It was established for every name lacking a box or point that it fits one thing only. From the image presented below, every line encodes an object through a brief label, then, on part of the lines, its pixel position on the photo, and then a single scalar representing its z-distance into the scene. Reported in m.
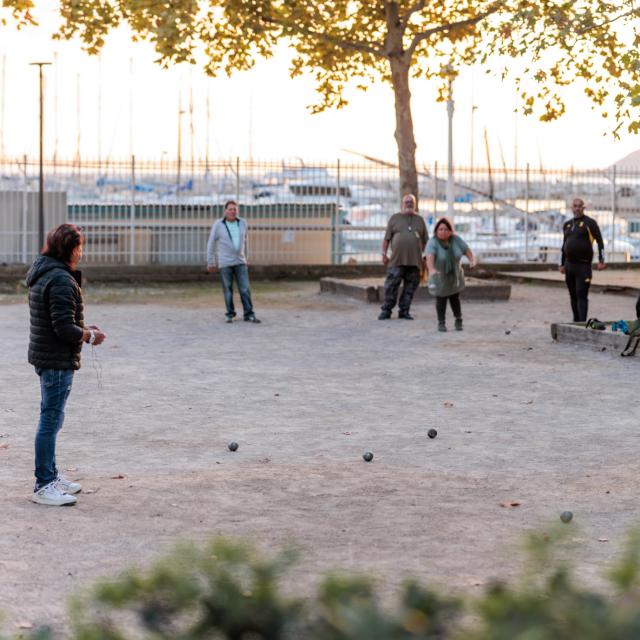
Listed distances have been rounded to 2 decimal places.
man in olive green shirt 19.89
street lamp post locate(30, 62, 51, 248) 27.71
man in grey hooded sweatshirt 19.14
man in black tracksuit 17.25
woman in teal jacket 17.77
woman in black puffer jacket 7.57
